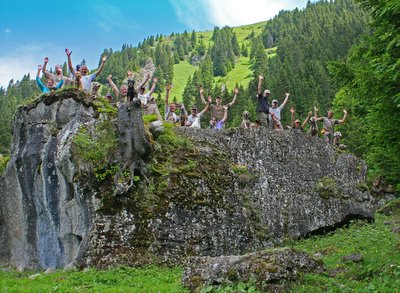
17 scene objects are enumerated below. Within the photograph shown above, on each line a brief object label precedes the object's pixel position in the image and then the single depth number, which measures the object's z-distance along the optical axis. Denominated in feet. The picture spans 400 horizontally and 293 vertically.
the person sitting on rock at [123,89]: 57.52
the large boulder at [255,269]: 33.45
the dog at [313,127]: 71.26
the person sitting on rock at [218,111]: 67.11
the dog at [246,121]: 67.05
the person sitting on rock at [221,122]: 66.36
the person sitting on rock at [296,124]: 72.02
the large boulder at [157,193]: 48.52
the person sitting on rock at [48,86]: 63.41
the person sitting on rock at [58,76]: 64.34
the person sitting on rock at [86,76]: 60.54
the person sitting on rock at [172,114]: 66.35
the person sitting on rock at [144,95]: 62.35
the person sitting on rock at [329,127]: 75.31
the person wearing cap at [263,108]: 65.05
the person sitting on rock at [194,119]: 66.19
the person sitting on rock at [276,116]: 68.80
